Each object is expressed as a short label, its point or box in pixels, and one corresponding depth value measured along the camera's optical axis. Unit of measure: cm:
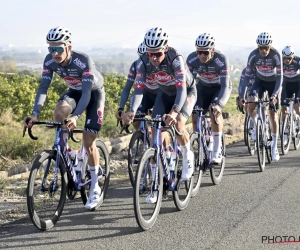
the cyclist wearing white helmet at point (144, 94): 856
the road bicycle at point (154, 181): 588
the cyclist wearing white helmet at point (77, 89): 629
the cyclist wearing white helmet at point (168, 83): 653
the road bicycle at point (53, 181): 579
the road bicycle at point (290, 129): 1193
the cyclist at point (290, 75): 1248
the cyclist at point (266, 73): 1060
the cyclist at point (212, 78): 839
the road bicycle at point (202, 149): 806
